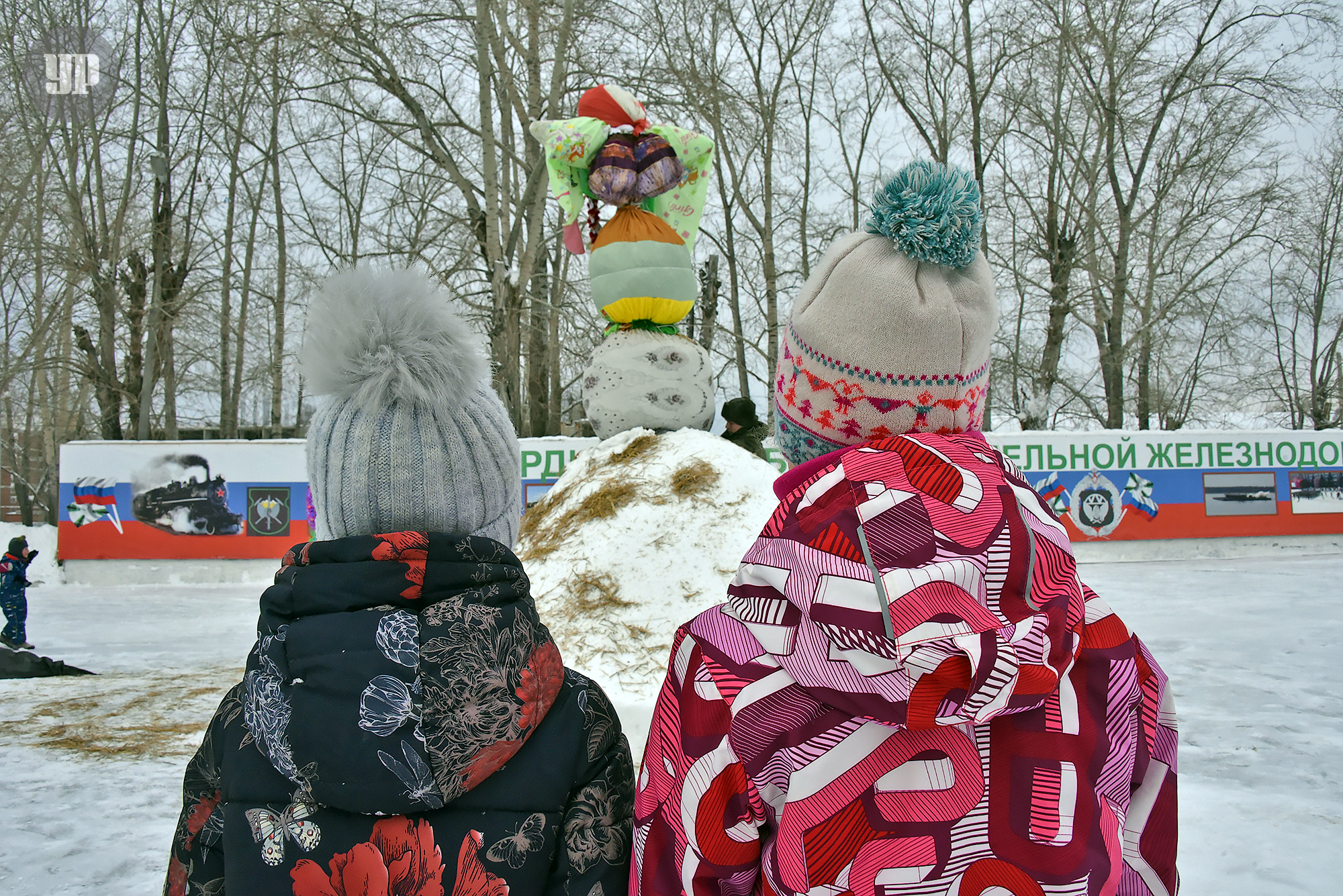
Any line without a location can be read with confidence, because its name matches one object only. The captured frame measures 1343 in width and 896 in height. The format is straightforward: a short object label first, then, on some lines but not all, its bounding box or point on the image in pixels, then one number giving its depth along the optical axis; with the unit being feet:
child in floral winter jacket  3.20
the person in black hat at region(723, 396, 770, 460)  22.79
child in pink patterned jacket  2.82
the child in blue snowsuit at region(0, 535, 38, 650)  21.71
